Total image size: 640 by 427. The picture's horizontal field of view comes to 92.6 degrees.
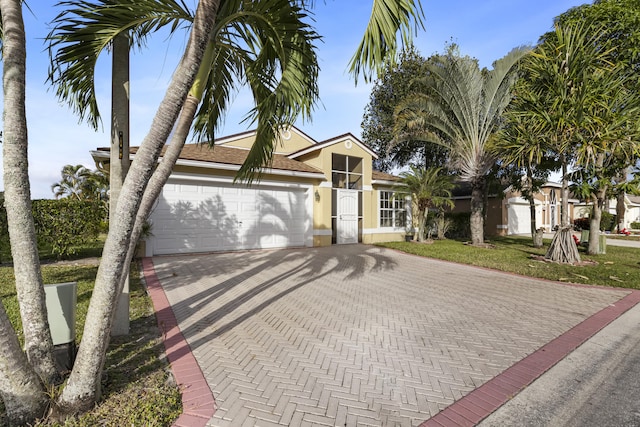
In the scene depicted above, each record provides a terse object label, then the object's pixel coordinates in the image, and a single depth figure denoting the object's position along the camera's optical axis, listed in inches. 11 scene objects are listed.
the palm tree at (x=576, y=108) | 360.2
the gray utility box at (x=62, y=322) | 117.6
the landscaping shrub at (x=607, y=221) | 1070.3
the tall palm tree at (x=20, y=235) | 89.3
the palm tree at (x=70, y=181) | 1186.6
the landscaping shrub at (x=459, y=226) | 805.2
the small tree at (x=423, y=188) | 589.9
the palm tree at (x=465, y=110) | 515.4
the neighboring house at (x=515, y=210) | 948.0
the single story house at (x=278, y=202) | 426.0
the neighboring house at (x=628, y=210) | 1211.8
